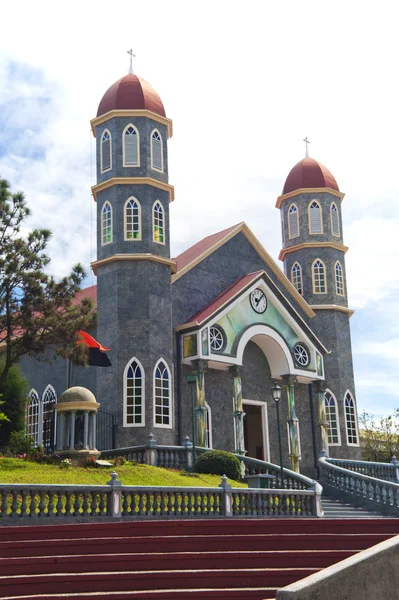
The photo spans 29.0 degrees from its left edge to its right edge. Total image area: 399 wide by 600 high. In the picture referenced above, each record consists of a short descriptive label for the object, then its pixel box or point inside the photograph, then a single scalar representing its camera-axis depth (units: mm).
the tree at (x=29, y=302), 24797
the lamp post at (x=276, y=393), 24828
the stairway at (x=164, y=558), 13078
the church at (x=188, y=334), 29141
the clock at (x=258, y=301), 32406
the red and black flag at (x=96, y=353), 28625
